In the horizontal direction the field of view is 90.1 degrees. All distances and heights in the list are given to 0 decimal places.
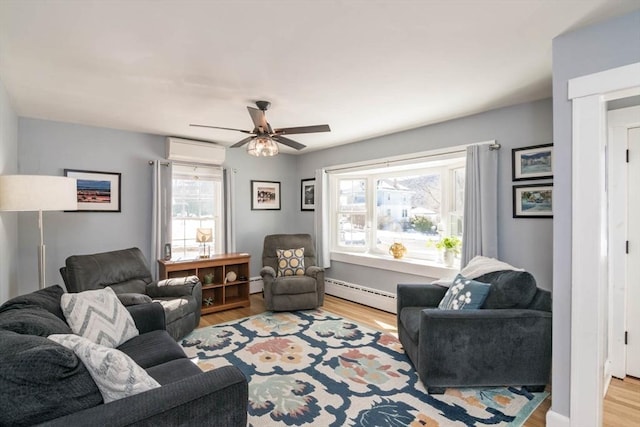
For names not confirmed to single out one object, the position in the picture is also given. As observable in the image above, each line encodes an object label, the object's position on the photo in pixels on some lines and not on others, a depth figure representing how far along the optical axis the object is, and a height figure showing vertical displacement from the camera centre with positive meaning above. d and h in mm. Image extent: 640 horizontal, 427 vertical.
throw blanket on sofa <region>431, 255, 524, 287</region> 2796 -510
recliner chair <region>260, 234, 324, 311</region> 4148 -1034
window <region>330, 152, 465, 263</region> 3939 +64
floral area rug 2094 -1344
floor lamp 2383 +148
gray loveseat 2320 -1014
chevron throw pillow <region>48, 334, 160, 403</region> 1225 -624
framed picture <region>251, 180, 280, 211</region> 5316 +275
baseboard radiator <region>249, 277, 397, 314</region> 4301 -1219
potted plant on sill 3678 -432
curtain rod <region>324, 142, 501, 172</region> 3186 +649
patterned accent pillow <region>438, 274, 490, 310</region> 2500 -686
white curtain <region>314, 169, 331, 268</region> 5074 -147
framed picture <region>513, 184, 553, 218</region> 2881 +83
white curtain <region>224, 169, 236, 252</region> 4832 +21
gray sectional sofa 1054 -681
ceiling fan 2863 +717
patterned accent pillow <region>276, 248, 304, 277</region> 4598 -752
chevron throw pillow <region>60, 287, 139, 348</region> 1954 -678
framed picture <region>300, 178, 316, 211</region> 5469 +294
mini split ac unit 4277 +841
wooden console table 4051 -871
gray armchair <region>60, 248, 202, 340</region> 3049 -739
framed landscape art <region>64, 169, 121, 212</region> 3770 +269
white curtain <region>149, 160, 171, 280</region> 4168 +9
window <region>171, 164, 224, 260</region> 4562 +68
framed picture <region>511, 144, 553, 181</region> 2881 +444
